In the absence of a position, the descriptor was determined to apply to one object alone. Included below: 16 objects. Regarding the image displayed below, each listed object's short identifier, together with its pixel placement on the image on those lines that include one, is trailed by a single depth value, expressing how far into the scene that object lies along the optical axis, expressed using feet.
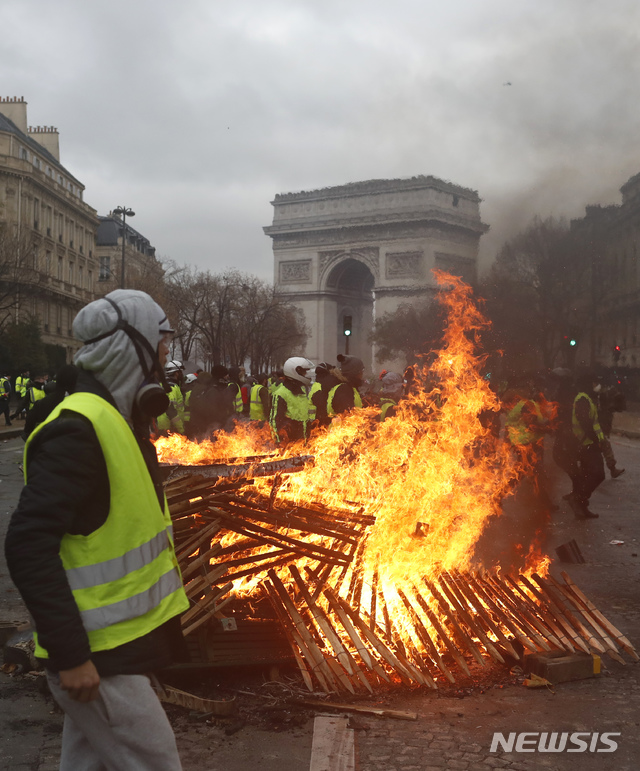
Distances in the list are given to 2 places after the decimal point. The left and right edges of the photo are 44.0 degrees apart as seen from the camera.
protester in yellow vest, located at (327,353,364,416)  29.22
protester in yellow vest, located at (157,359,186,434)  36.60
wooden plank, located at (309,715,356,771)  11.44
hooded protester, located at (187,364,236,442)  37.86
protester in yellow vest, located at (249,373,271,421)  40.98
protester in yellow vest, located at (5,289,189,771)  6.81
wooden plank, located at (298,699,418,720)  13.04
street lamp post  125.54
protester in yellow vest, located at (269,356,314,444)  31.78
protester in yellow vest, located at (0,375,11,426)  81.51
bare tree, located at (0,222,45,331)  114.52
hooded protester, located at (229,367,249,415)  44.42
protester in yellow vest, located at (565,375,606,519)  32.71
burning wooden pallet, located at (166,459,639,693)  14.57
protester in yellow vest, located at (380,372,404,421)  34.38
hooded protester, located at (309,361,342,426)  30.07
